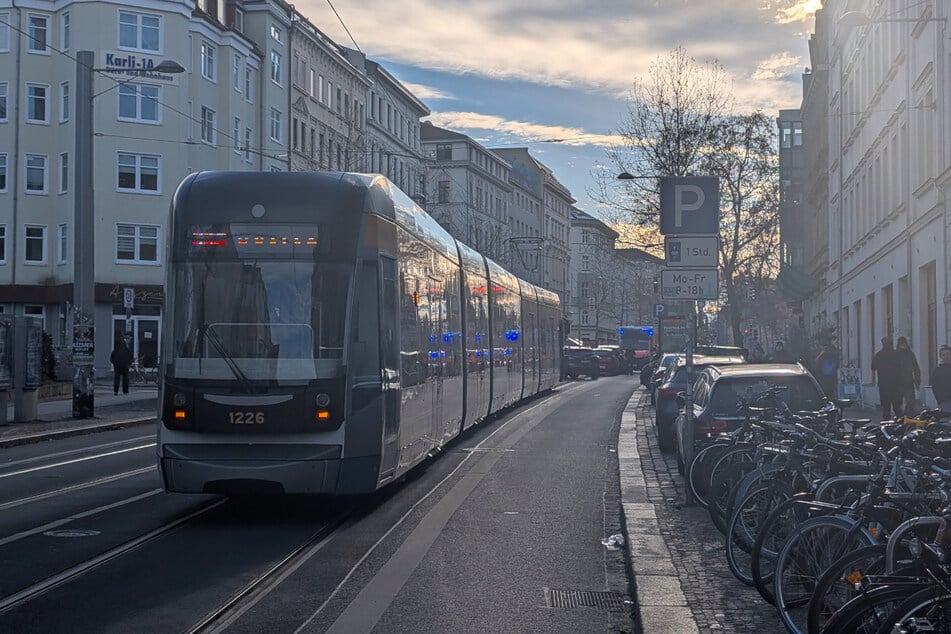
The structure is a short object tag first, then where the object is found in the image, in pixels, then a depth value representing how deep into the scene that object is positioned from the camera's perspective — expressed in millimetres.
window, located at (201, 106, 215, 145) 56938
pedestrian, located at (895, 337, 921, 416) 23219
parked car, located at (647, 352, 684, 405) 27984
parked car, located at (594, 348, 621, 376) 64625
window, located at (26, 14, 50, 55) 53906
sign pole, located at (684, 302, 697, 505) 13274
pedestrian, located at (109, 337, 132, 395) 37000
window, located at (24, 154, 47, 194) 54094
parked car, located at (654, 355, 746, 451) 19906
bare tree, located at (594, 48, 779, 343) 41156
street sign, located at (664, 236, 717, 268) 13930
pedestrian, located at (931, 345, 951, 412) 18328
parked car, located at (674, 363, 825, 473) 13414
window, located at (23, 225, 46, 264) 53781
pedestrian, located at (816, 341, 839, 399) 27781
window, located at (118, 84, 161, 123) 53406
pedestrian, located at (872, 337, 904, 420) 23453
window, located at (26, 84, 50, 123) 53969
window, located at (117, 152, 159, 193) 53781
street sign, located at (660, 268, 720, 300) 14008
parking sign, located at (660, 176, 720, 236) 13812
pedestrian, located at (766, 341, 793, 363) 36938
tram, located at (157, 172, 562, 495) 10945
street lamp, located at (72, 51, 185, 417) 25328
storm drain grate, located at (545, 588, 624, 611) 8039
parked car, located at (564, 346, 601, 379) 60375
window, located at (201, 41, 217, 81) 57125
